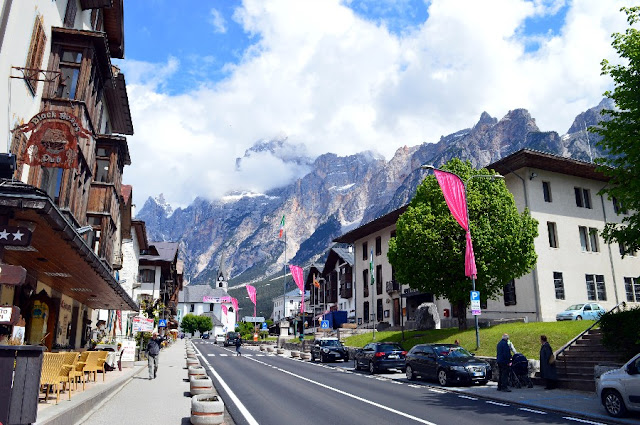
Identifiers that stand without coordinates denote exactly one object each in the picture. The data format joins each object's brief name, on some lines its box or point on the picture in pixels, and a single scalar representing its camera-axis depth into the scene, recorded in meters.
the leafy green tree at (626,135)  15.61
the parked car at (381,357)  24.36
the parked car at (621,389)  11.04
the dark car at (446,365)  18.25
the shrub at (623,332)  15.91
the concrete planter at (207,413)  9.66
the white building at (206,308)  164.88
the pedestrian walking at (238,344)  41.33
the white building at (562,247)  34.16
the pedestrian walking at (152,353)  20.89
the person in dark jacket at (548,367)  16.66
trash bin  7.19
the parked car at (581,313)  29.86
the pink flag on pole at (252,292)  68.77
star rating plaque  8.70
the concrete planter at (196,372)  15.68
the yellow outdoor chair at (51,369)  10.34
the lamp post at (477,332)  22.80
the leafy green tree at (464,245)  28.80
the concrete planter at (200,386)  13.67
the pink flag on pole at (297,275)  50.97
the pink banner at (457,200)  22.75
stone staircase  16.33
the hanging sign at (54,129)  12.90
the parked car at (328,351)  33.31
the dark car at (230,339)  66.61
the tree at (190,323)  142.62
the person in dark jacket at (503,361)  16.47
